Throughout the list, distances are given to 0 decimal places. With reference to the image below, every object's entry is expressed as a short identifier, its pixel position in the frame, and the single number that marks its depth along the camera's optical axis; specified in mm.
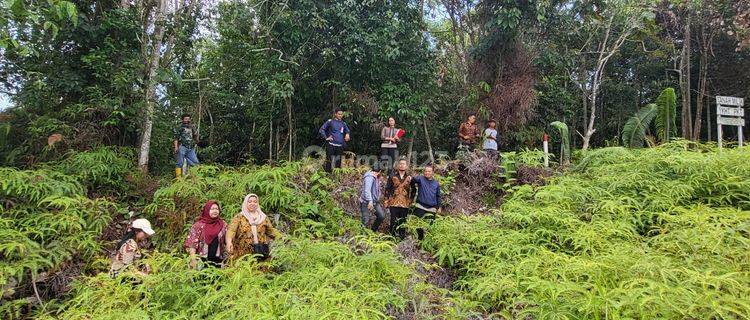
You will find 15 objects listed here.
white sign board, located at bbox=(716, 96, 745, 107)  7812
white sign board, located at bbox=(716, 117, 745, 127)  7806
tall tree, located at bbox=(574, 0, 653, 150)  13195
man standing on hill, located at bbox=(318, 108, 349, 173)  9641
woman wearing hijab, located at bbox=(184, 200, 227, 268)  5285
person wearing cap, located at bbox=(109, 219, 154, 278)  4969
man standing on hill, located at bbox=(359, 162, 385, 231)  7293
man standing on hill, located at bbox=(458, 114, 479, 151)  10562
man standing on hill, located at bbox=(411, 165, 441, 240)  7121
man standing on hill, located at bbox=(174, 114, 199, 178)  9547
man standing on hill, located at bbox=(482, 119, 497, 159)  10172
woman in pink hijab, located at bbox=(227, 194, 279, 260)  5355
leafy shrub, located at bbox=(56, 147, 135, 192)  8055
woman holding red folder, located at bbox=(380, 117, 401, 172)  10008
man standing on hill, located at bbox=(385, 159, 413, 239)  7141
